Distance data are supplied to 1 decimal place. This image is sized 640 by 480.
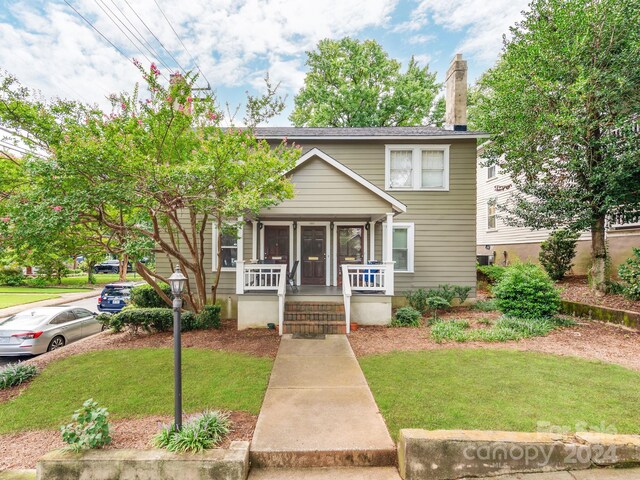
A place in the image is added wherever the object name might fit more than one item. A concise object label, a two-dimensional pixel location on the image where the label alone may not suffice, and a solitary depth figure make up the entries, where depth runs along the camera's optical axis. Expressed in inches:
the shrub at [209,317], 330.0
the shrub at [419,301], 391.2
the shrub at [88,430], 123.8
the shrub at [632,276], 318.7
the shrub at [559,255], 495.2
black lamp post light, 133.6
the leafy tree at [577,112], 331.0
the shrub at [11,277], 891.5
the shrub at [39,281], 267.3
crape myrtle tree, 227.6
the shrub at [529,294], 317.1
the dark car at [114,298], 481.7
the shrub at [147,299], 400.5
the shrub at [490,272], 544.0
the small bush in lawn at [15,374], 205.8
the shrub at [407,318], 338.6
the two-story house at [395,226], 435.8
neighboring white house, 435.2
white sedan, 305.1
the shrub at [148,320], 311.6
